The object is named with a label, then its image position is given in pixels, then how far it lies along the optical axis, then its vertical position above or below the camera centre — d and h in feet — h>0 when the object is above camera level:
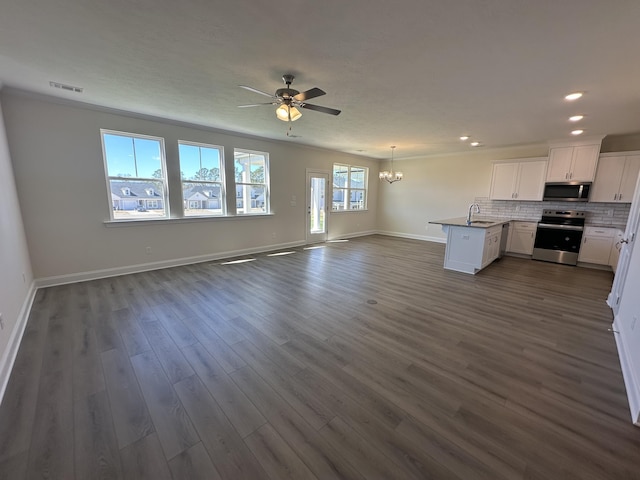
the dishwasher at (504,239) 20.03 -3.07
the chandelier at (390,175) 24.00 +2.00
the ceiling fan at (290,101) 8.93 +3.30
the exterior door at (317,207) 23.99 -1.04
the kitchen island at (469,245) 15.69 -2.85
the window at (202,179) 16.62 +0.99
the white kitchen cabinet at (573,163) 17.30 +2.59
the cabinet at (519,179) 19.31 +1.54
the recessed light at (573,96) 10.05 +4.10
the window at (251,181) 19.24 +1.01
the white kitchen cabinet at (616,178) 16.12 +1.50
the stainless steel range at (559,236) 18.01 -2.53
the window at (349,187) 26.91 +1.04
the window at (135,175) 14.03 +0.99
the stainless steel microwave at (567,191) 17.61 +0.65
